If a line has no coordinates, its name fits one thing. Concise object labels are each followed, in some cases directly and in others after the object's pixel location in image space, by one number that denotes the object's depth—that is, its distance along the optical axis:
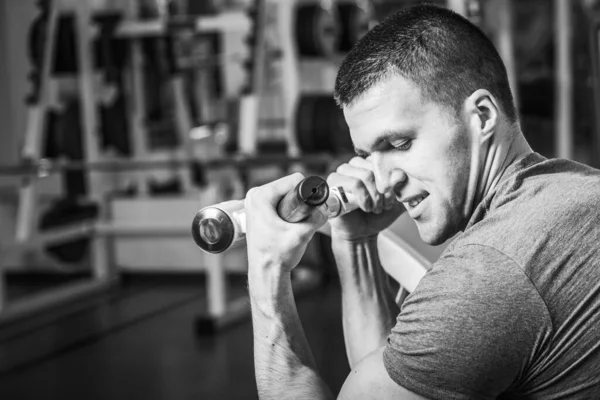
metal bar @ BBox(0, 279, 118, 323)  3.76
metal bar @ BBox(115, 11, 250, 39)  3.94
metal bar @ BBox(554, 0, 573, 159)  3.88
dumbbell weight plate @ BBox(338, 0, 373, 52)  4.23
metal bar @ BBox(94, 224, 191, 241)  4.09
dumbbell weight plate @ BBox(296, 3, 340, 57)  3.97
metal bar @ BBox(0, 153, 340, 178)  3.33
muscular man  0.74
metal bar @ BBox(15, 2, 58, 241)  3.78
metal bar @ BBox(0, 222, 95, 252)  3.69
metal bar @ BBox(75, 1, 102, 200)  4.23
